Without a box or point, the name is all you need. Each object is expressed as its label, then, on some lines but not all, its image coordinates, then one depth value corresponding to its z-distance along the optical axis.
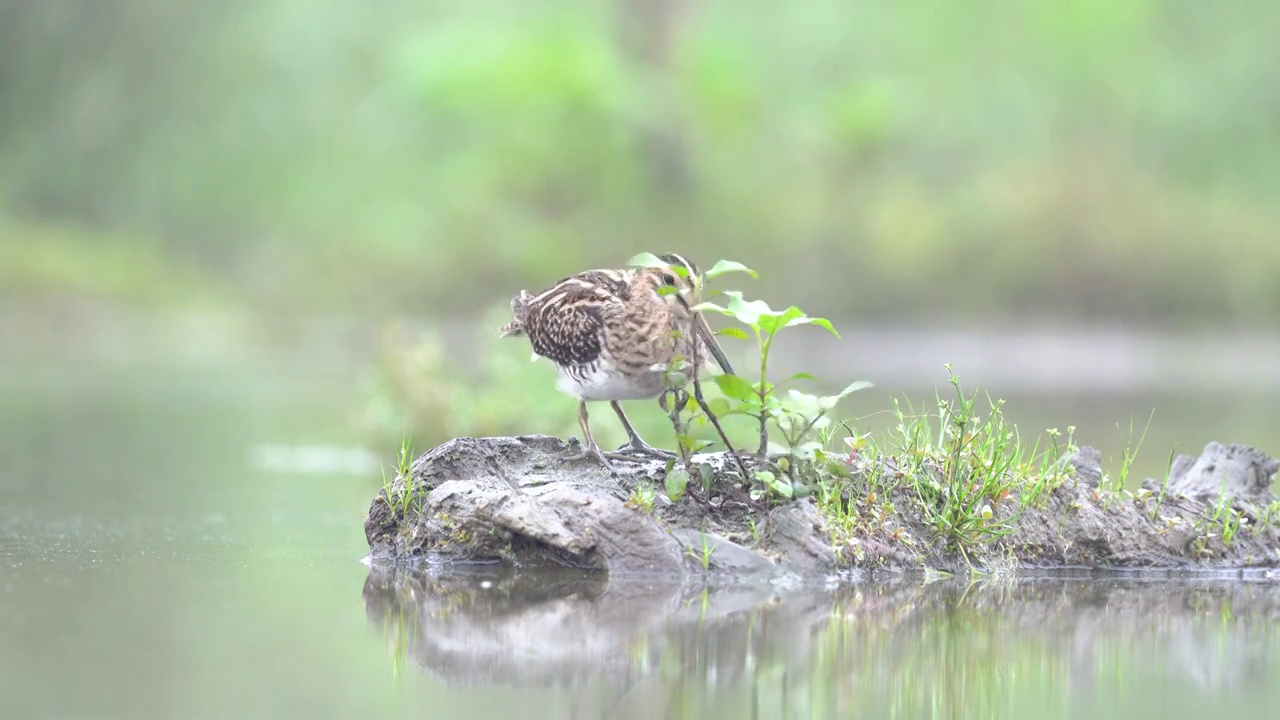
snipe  15.83
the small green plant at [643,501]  15.62
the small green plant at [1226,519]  16.92
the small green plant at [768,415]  15.19
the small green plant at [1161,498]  16.91
